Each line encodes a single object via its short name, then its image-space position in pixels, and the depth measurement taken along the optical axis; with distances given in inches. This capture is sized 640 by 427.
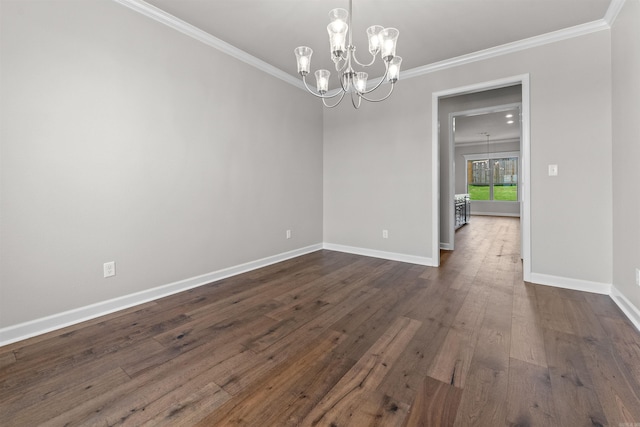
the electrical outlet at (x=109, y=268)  92.4
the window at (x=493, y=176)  408.8
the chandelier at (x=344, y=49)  73.6
